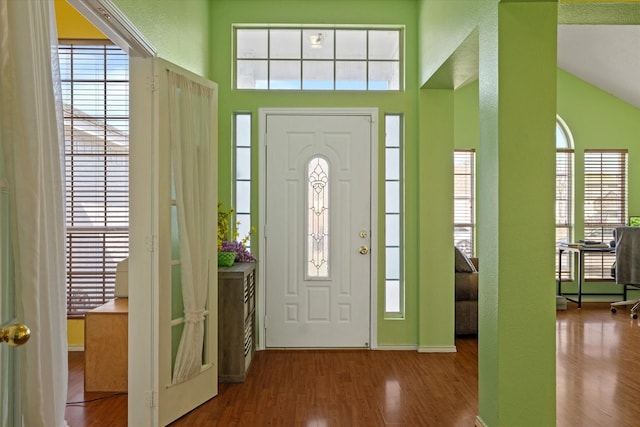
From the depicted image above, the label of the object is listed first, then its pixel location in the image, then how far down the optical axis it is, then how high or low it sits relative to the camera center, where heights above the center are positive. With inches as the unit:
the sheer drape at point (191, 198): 121.4 +1.9
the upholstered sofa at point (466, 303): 198.7 -39.6
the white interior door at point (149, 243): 113.4 -8.8
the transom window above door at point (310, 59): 185.2 +56.4
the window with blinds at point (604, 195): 278.4 +6.9
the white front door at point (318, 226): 181.6 -7.5
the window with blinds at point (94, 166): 178.7 +14.5
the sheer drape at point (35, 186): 53.5 +2.2
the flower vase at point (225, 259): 152.3 -16.8
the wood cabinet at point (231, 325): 147.6 -36.6
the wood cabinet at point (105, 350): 140.9 -42.3
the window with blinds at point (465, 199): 279.4 +4.3
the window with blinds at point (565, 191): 277.6 +9.1
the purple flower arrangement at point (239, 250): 160.7 -14.8
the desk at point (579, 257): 249.1 -27.9
